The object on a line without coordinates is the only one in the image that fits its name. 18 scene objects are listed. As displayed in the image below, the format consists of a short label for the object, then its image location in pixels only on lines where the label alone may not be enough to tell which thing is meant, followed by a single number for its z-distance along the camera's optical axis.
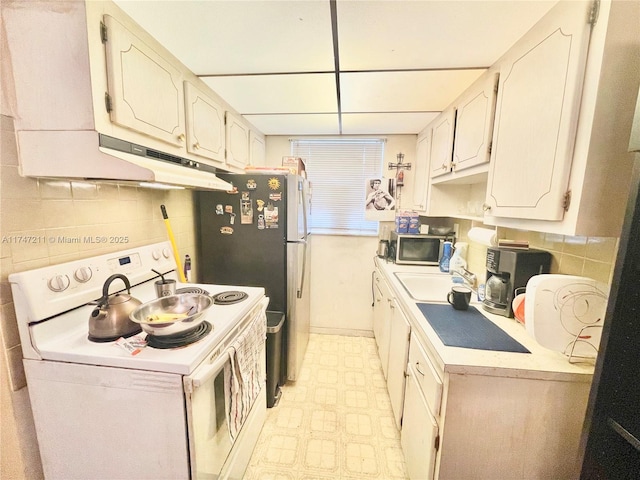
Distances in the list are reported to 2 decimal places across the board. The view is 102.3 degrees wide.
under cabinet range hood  0.92
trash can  1.84
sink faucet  1.90
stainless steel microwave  2.40
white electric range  0.89
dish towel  1.14
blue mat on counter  1.05
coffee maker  1.26
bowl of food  0.93
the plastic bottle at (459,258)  2.08
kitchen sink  2.00
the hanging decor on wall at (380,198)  2.79
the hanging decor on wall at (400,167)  2.75
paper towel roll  1.51
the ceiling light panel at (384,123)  2.13
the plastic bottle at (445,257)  2.26
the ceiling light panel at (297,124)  2.21
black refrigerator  1.92
